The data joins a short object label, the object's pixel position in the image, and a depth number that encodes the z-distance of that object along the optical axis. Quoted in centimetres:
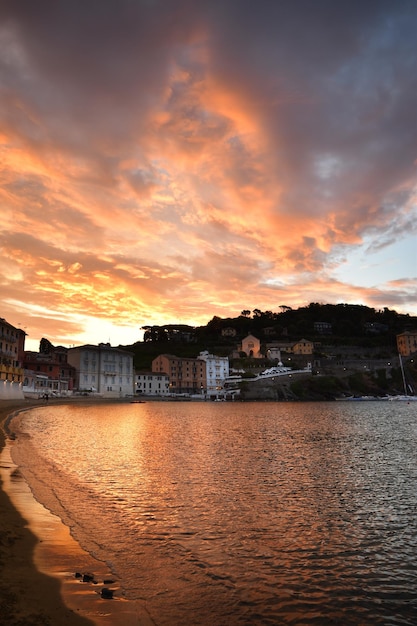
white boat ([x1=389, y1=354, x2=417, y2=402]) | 14912
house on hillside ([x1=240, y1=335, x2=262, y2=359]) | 19762
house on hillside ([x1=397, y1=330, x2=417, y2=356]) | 19882
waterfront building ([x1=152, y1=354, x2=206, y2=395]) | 16675
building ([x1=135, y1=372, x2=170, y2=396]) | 15925
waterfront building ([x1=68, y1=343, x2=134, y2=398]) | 13388
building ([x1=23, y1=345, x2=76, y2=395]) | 10719
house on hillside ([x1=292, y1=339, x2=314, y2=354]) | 19212
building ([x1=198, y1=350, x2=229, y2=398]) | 16776
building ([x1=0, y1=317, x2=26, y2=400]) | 8194
